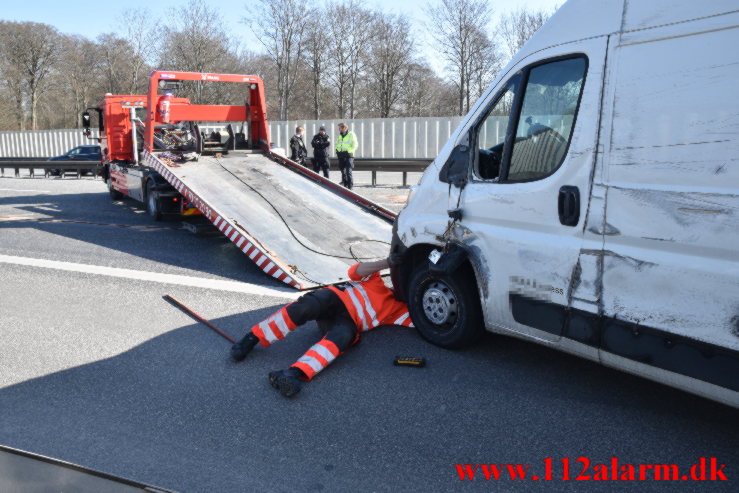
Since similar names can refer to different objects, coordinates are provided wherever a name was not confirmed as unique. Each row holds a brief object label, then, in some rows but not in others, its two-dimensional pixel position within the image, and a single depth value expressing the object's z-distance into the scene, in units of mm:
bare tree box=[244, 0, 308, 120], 43531
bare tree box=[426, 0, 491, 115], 39812
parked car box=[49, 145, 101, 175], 24625
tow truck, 7484
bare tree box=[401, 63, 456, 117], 47938
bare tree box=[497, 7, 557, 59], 38500
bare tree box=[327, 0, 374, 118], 45875
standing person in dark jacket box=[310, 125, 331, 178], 16375
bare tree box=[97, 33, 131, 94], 53312
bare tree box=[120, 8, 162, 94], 49656
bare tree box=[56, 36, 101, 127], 55469
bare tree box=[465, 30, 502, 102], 40375
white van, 2922
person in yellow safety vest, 16047
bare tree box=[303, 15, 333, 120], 45297
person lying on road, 4090
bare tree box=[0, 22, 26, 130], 52656
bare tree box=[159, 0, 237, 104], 46469
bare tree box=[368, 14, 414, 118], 46938
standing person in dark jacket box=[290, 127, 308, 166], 16208
